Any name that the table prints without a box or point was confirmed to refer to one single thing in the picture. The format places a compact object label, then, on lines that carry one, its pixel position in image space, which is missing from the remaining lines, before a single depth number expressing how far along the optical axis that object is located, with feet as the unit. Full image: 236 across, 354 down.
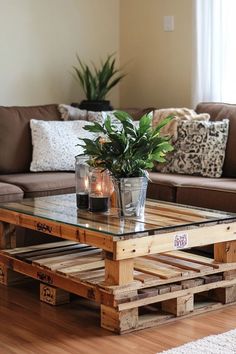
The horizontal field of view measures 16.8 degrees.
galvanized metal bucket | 11.71
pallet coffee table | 10.81
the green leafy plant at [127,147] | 11.58
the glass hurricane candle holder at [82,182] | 12.63
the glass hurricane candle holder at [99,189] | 12.22
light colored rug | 9.83
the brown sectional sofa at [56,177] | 14.61
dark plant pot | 19.35
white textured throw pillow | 16.80
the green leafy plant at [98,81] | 19.71
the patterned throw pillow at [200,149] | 16.30
